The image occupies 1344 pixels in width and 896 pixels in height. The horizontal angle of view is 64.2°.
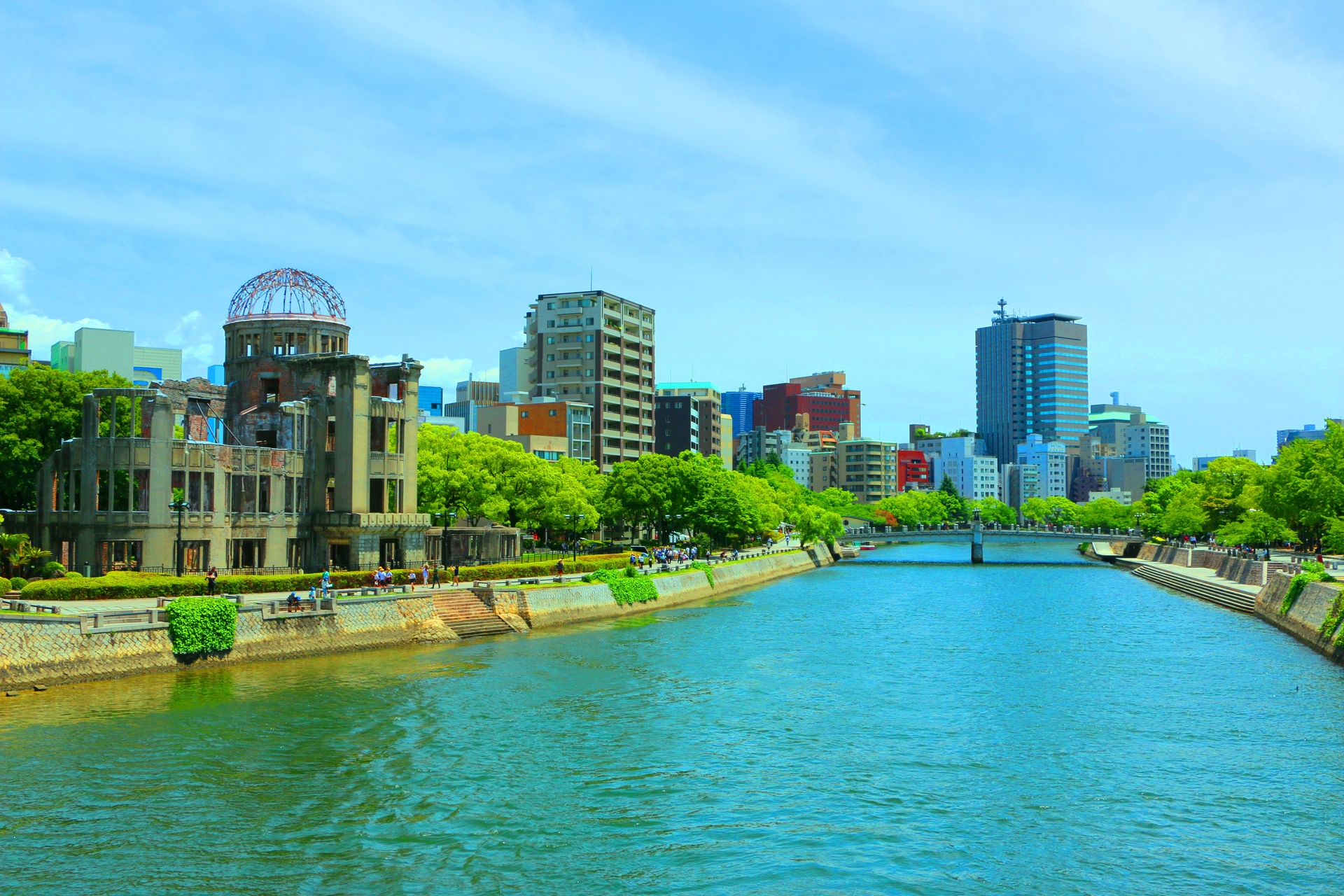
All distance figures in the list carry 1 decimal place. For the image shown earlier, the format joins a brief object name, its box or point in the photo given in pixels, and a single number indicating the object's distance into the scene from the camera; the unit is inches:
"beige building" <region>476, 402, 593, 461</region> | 6333.7
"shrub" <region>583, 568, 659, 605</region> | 3024.1
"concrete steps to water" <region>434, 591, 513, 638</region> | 2425.0
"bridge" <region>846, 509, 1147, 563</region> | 6348.4
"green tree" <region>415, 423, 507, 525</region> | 3265.3
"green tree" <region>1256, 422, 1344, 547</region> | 3398.1
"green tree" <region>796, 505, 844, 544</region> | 6013.8
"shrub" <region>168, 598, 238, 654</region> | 1879.9
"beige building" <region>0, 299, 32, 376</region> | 5201.8
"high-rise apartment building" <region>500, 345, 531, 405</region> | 7613.2
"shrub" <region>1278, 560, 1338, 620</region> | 2657.5
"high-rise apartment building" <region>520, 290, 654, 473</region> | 6835.6
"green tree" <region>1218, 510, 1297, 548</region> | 4092.0
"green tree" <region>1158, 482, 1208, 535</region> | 5339.6
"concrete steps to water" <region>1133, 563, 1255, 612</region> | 3238.2
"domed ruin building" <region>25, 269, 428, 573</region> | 2421.3
